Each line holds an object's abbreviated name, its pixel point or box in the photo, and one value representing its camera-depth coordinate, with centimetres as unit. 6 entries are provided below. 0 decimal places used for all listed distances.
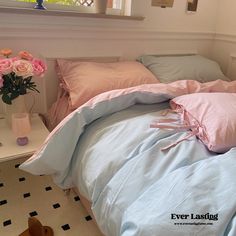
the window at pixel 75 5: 152
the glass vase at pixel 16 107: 137
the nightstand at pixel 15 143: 121
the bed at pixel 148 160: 66
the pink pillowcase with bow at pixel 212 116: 92
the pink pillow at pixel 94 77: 143
